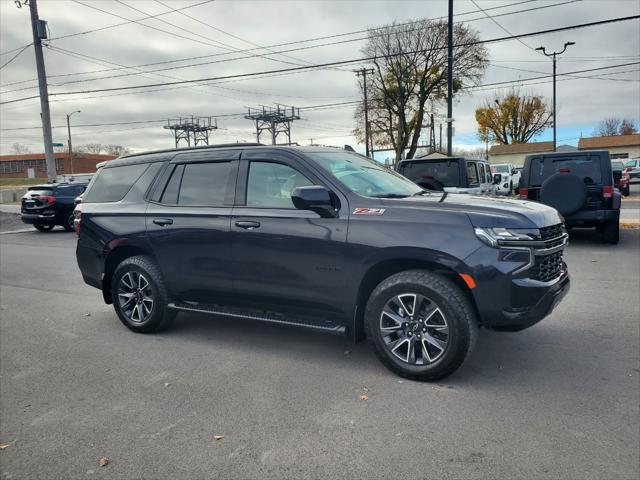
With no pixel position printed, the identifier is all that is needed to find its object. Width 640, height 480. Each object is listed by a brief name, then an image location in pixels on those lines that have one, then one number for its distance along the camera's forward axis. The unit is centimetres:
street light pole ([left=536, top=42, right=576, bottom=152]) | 2743
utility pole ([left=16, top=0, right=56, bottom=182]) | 2264
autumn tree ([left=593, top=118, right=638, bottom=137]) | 8825
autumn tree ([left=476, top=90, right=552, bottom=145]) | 6906
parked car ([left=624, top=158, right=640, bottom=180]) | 3656
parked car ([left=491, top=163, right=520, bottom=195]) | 2543
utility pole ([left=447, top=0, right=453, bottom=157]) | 1953
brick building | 8006
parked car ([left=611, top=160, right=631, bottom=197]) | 2094
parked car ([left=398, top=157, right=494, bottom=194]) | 1152
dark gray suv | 371
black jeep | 938
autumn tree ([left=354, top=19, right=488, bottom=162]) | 3750
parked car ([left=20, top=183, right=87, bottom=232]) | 1653
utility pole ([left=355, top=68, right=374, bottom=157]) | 4035
